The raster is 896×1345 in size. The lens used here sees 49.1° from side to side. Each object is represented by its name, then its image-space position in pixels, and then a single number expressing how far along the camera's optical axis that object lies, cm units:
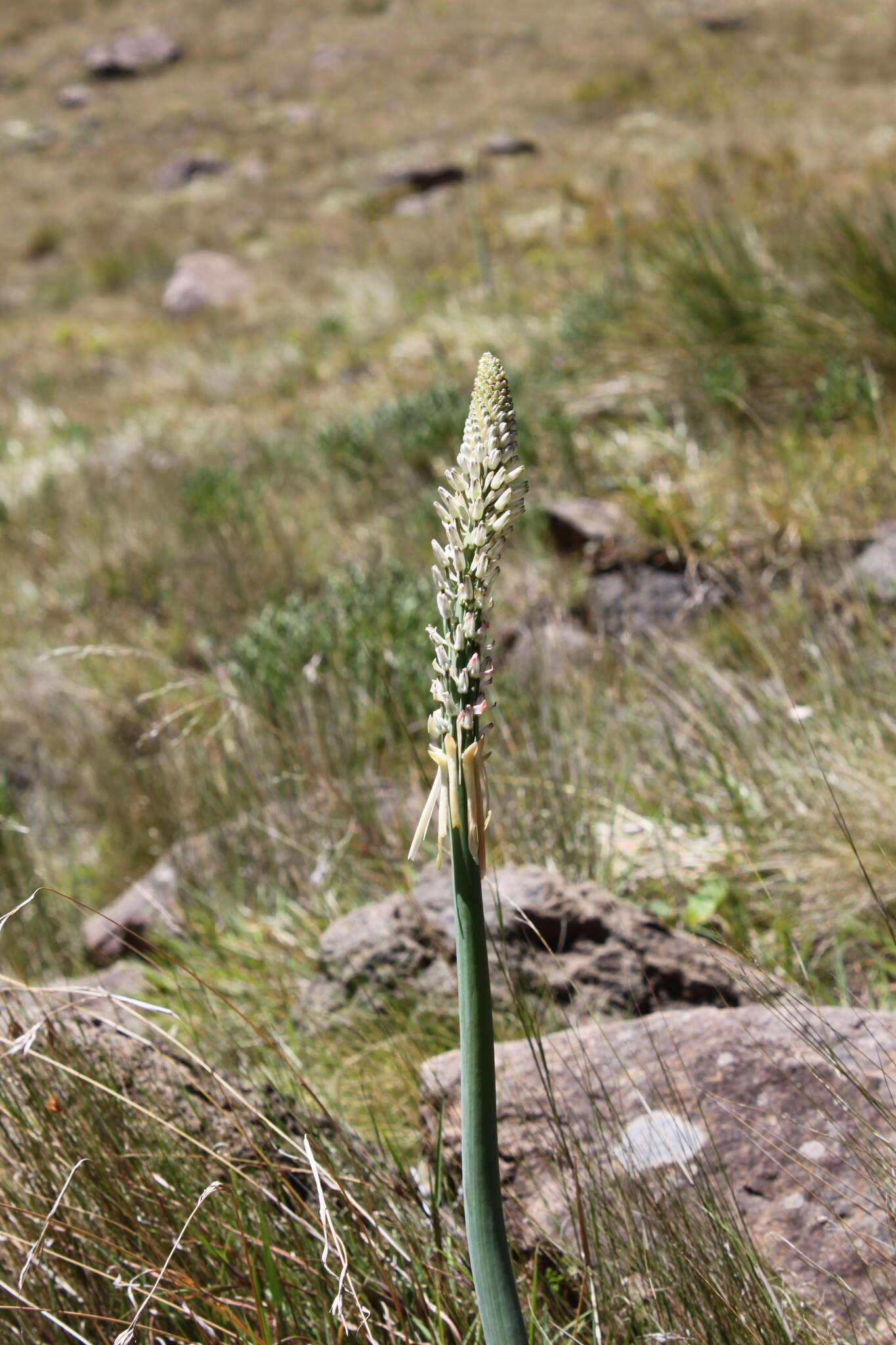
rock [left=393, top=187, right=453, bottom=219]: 1786
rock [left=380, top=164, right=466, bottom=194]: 1973
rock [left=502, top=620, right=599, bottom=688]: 341
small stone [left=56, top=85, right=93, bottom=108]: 3562
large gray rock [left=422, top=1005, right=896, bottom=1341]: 126
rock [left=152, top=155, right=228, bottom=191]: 2603
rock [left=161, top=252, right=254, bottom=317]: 1602
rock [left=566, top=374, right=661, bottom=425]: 574
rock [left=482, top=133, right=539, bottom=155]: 2027
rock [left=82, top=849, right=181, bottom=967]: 310
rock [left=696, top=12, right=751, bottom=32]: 2968
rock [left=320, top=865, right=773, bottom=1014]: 202
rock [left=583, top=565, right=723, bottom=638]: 411
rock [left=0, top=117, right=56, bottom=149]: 3173
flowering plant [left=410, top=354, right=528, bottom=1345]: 77
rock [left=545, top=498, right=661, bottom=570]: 450
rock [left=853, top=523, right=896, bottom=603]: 341
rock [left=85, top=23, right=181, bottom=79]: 3762
